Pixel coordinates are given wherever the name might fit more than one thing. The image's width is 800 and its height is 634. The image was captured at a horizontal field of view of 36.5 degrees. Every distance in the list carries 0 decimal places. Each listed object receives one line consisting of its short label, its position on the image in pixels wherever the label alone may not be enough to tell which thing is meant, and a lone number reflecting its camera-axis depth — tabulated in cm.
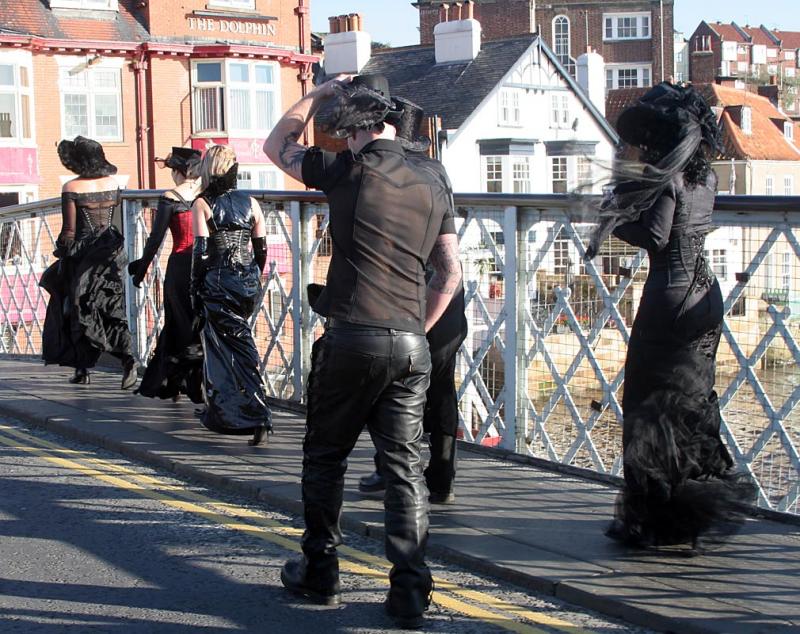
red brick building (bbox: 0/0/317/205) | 3669
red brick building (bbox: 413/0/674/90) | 7962
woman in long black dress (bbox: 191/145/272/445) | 796
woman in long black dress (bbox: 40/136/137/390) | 1034
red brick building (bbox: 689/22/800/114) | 8206
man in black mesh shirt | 480
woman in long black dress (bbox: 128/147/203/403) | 899
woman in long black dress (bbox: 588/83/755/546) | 542
